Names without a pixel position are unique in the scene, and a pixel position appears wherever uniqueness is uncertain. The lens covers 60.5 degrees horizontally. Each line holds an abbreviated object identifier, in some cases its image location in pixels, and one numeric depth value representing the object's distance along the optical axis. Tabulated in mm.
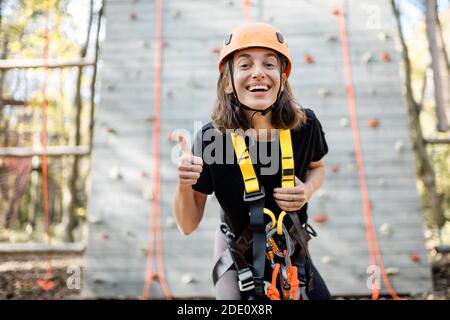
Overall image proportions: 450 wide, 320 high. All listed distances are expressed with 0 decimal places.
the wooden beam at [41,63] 3953
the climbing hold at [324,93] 3861
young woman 1601
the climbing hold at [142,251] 3713
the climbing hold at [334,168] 3746
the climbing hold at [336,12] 3988
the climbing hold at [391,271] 3543
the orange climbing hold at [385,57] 3898
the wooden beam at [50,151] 3871
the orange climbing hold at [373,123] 3797
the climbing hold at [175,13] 4113
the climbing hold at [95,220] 3811
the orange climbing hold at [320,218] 3662
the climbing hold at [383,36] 3926
